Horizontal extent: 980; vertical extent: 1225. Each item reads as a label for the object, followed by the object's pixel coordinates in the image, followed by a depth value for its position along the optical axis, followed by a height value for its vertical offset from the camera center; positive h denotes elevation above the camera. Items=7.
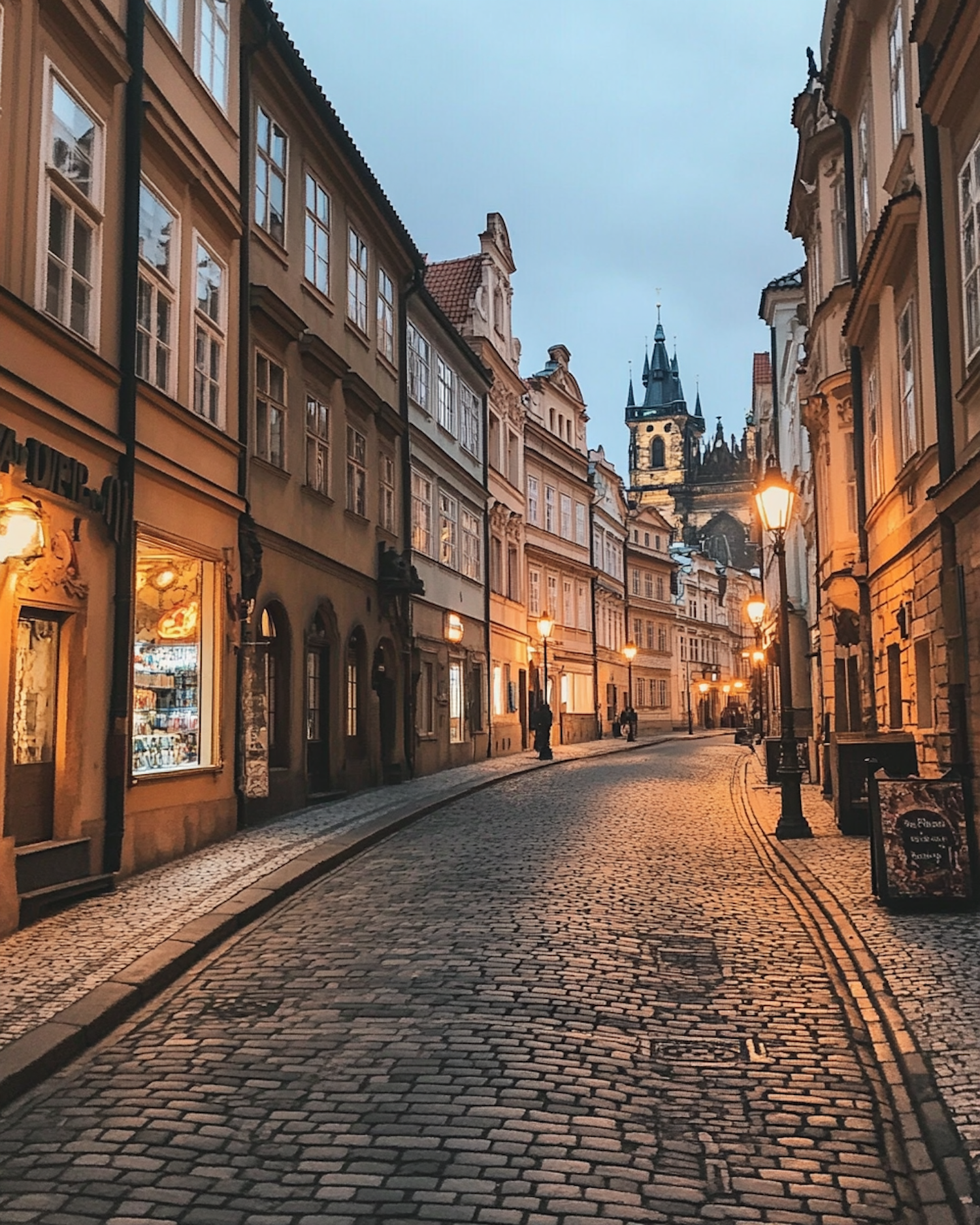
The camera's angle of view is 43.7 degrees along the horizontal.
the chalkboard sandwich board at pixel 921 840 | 9.39 -0.81
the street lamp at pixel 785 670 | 14.68 +0.82
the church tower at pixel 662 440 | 122.25 +30.51
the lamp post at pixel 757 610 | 25.17 +2.60
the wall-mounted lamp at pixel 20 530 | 8.55 +1.48
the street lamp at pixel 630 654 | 47.44 +3.22
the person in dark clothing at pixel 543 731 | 32.47 +0.15
